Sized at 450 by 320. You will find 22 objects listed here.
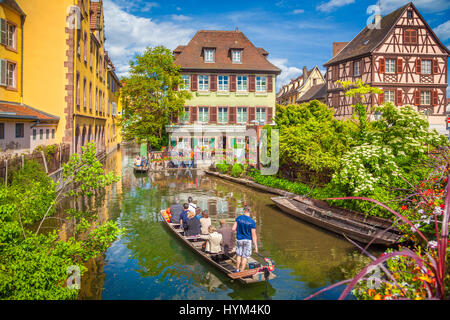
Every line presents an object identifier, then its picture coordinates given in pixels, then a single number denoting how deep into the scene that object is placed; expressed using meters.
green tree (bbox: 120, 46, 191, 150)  34.94
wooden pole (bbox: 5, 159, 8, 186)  13.46
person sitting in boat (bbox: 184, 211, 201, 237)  12.30
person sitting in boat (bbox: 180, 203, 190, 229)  12.89
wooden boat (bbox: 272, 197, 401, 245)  11.84
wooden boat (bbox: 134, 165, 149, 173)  30.38
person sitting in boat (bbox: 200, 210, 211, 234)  12.26
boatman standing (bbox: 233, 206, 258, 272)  9.26
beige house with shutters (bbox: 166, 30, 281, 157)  39.19
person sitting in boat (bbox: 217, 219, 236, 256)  10.36
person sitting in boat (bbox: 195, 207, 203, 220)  14.28
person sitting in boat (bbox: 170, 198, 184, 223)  14.06
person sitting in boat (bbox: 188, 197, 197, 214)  13.98
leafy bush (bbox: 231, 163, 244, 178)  27.34
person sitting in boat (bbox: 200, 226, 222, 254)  10.38
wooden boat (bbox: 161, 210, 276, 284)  8.88
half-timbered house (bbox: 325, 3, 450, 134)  35.41
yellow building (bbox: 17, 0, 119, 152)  24.22
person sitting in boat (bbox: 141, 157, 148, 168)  30.95
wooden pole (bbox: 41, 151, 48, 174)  17.59
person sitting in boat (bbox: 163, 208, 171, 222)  14.44
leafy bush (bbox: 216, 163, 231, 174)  29.12
